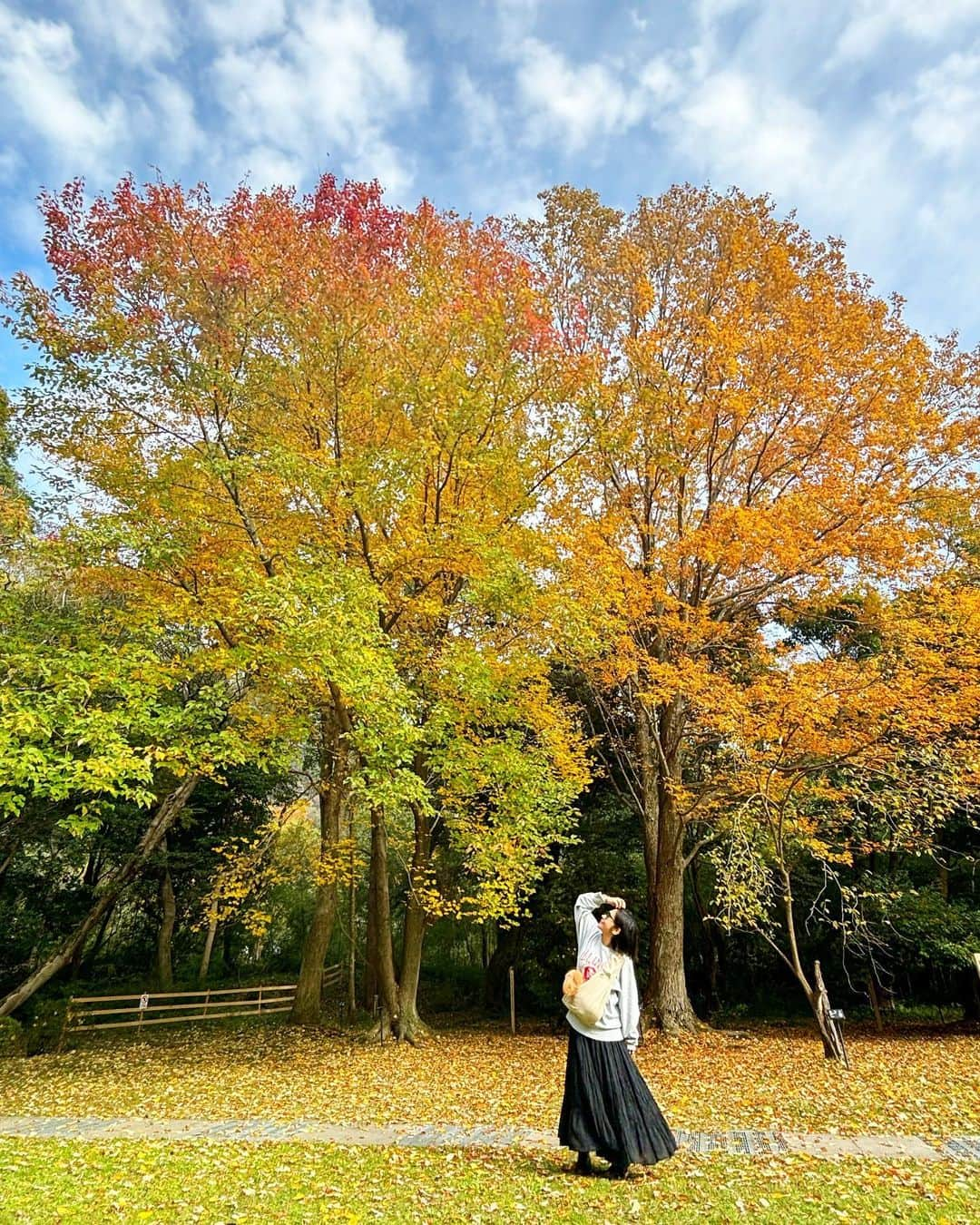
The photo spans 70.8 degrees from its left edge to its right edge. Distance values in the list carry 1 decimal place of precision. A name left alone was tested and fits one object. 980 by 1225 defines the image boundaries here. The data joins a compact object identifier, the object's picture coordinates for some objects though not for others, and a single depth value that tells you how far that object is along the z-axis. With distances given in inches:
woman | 149.2
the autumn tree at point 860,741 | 323.6
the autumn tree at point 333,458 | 289.7
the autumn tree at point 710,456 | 372.8
